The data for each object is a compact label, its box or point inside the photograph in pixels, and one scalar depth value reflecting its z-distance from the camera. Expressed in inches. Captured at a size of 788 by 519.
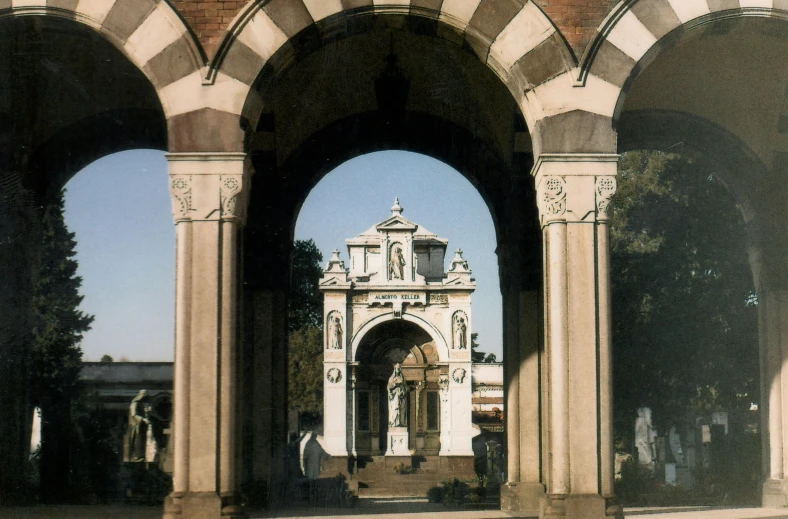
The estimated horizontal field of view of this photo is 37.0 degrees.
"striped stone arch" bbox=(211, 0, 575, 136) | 501.4
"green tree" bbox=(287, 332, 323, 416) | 2470.5
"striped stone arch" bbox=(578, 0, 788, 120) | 504.1
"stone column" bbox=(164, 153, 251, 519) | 482.3
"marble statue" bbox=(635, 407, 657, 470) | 1384.1
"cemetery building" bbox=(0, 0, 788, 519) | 493.0
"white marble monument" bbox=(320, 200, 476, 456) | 1915.6
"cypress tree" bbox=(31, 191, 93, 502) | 1184.2
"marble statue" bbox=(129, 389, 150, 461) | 885.8
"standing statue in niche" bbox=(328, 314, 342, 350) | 1934.1
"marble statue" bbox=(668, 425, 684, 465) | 1420.9
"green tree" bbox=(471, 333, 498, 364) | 2664.9
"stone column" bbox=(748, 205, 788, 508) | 642.8
